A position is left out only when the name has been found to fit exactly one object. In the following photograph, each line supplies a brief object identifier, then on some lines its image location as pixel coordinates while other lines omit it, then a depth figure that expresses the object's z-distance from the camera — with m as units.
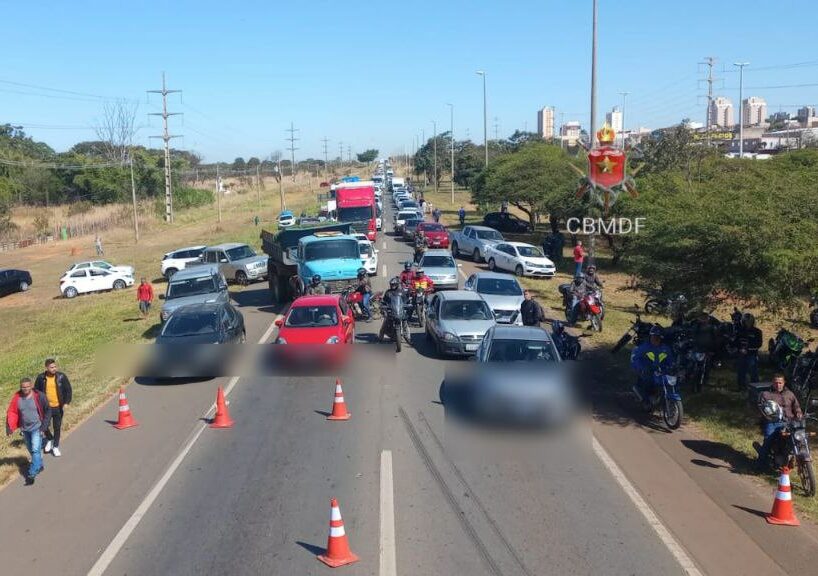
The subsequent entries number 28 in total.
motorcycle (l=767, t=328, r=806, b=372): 14.93
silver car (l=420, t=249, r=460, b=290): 27.95
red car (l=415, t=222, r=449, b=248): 42.03
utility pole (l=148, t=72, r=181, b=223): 63.78
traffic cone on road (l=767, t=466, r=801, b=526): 9.06
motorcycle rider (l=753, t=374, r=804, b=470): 10.52
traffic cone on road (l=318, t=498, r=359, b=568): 7.95
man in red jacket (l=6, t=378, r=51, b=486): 11.05
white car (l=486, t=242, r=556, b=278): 33.47
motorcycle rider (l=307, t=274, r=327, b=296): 23.06
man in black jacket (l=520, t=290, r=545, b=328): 19.23
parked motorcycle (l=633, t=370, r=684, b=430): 12.73
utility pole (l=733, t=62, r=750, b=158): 70.94
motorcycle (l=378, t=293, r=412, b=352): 18.58
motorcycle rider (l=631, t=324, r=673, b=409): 13.10
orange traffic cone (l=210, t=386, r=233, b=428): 13.20
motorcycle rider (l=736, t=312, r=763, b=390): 14.70
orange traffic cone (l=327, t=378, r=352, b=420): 13.41
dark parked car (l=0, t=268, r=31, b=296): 43.06
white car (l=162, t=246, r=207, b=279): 37.91
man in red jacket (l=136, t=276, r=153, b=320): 27.45
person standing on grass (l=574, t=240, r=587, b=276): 30.56
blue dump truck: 24.27
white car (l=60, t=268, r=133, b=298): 39.12
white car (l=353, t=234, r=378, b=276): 30.17
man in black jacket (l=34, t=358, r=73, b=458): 11.99
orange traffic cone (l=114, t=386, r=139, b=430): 13.50
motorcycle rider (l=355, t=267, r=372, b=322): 23.06
